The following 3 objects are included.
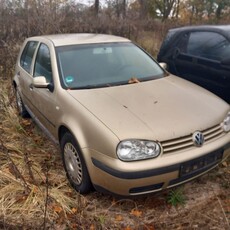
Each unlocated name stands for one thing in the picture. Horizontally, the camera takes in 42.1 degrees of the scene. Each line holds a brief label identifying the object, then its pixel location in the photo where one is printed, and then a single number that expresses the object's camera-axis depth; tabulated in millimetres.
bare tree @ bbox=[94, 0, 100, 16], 14035
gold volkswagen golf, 2479
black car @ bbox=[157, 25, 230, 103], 4527
